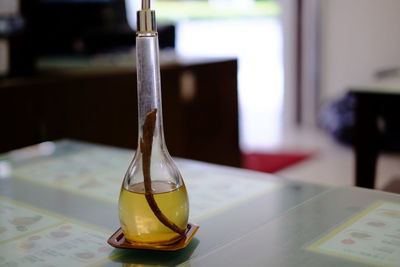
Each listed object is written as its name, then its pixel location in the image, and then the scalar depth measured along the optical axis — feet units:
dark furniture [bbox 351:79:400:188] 7.32
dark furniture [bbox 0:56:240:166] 6.81
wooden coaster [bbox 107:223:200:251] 2.13
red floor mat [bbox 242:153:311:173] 11.83
